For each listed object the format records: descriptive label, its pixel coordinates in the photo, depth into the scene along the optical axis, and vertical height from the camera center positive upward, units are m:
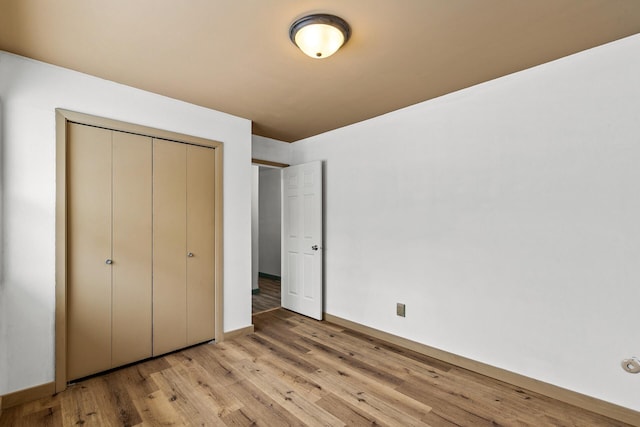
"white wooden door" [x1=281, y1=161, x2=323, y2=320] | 3.86 -0.36
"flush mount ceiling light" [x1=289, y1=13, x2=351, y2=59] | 1.68 +1.07
